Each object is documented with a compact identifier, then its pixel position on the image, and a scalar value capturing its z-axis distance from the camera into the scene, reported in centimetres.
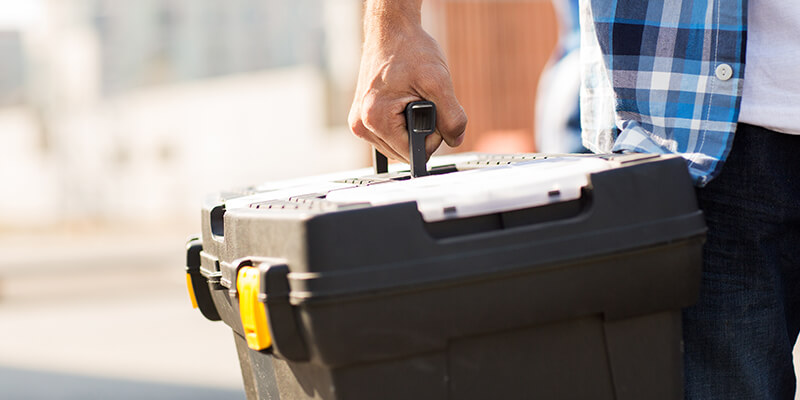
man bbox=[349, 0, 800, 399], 147
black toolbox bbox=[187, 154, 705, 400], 133
